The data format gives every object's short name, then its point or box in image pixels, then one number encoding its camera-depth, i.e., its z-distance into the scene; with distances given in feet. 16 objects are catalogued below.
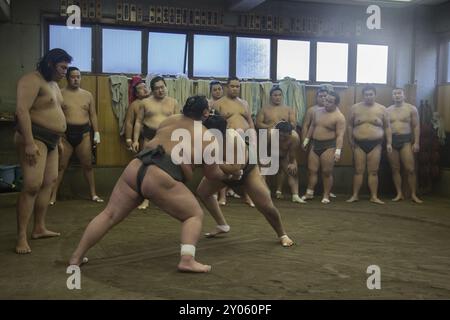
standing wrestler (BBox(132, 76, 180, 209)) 16.35
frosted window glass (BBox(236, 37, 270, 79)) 21.54
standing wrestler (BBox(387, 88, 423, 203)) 18.80
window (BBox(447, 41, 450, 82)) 22.33
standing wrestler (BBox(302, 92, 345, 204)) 18.08
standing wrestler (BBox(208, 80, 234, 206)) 17.12
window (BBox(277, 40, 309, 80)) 21.91
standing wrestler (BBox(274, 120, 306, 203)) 17.19
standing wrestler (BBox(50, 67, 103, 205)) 16.52
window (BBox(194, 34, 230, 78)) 21.06
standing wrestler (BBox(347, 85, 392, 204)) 18.29
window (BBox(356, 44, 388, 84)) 22.74
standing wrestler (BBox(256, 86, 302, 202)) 18.43
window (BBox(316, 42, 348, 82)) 22.33
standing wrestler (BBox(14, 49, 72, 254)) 9.45
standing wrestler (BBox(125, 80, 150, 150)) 17.53
